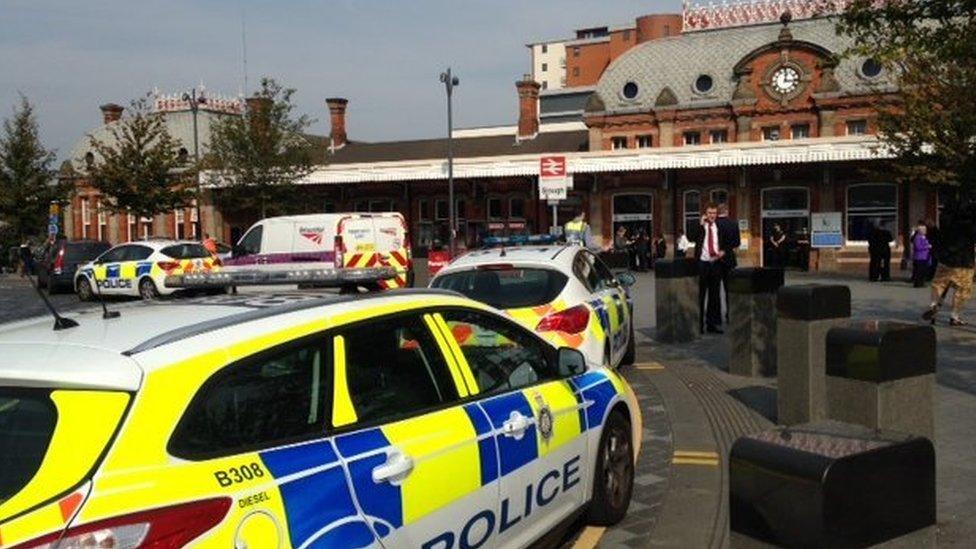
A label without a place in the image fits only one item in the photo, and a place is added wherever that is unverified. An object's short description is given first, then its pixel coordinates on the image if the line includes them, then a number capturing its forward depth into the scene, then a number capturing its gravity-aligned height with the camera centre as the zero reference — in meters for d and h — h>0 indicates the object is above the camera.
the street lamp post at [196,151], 39.59 +3.91
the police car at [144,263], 22.59 -0.58
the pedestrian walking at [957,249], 12.27 -0.33
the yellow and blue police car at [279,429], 2.52 -0.64
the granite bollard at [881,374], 5.29 -0.88
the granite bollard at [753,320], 9.38 -0.96
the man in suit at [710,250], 12.66 -0.29
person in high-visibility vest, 16.22 +0.02
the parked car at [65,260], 26.30 -0.53
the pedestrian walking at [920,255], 21.52 -0.69
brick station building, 34.38 +2.93
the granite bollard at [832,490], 2.45 -0.73
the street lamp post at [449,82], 31.75 +5.33
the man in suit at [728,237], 12.65 -0.10
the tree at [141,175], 39.47 +2.86
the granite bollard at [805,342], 7.05 -0.89
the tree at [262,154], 37.97 +3.54
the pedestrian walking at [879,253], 25.39 -0.73
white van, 19.69 -0.11
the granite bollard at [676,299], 12.62 -0.97
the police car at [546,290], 7.95 -0.51
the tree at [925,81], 9.40 +2.22
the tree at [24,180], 41.69 +2.87
